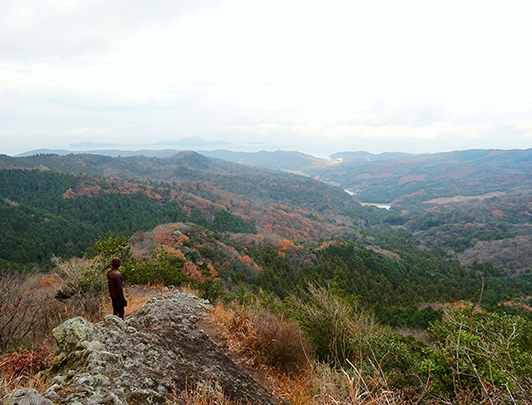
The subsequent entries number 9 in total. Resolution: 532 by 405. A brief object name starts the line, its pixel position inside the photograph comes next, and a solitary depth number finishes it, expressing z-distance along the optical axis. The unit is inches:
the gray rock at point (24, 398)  101.6
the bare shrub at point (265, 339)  247.1
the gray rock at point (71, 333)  169.2
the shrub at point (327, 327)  276.8
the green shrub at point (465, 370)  138.4
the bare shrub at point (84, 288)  267.5
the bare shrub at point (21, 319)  210.1
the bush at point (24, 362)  163.3
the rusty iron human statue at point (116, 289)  231.9
